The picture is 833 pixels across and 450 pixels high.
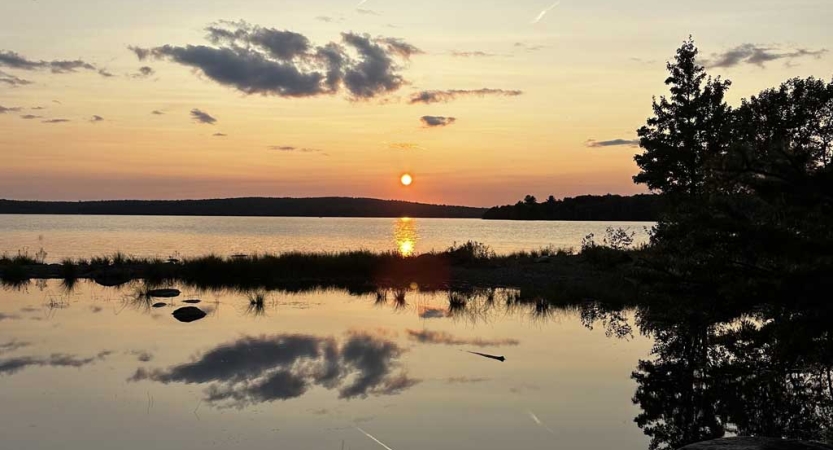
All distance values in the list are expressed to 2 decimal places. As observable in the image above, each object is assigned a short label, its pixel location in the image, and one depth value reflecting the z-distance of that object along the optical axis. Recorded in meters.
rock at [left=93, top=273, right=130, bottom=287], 29.43
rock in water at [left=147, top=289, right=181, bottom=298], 25.03
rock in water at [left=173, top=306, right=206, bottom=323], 19.53
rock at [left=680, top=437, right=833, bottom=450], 6.15
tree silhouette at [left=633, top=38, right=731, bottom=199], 31.69
